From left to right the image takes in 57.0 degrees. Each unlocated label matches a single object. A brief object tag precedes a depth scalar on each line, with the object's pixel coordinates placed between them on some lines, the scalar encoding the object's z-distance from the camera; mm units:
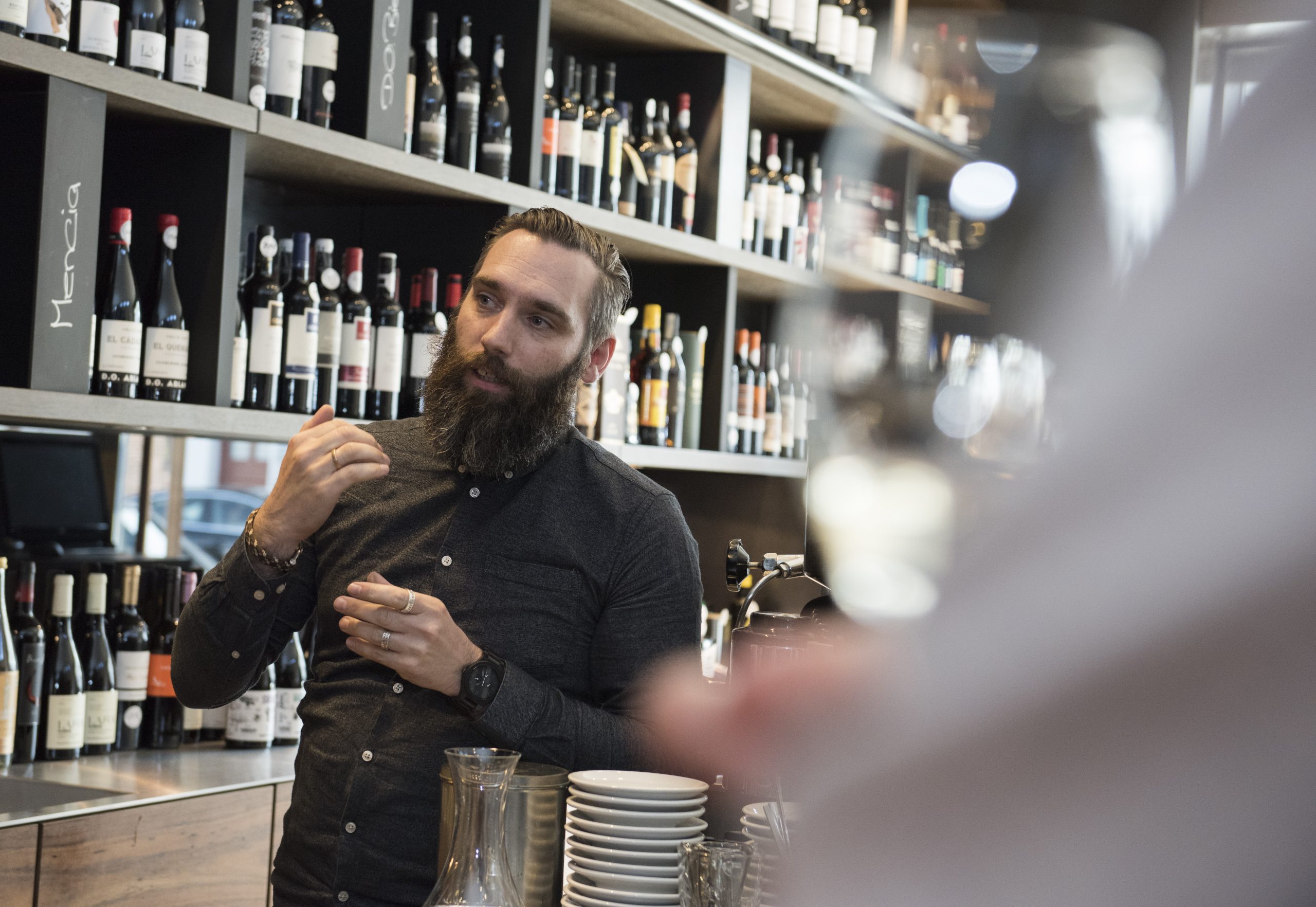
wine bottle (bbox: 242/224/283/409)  2234
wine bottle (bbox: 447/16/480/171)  2551
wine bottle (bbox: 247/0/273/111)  2127
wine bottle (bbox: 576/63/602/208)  2916
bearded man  1507
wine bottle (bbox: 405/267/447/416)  2545
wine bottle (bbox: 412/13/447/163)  2496
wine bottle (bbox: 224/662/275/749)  2365
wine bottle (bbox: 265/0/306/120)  2166
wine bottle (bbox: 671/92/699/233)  3236
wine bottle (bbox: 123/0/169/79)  1938
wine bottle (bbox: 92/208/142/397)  1977
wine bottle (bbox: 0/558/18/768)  2049
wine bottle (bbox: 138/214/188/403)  2031
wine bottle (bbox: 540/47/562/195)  2762
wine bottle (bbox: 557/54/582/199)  2811
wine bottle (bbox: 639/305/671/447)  3195
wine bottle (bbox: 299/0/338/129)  2240
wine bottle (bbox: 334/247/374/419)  2396
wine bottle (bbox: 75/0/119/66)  1855
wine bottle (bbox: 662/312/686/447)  3275
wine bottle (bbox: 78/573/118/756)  2201
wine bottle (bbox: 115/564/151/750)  2262
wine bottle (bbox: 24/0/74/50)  1797
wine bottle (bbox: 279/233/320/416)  2287
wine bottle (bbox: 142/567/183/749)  2322
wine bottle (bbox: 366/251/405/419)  2463
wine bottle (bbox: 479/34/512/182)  2605
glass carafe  998
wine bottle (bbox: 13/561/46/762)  2105
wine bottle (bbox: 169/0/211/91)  1986
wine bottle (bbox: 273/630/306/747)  2471
